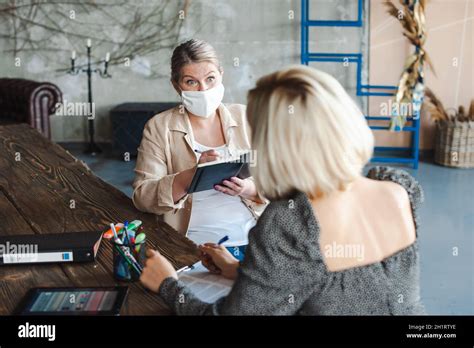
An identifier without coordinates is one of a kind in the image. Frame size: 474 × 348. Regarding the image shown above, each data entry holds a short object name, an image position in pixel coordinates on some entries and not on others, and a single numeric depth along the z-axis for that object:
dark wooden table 1.69
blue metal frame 6.12
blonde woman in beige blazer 2.50
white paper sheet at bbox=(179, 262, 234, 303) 1.65
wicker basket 5.93
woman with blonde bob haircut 1.31
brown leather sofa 5.87
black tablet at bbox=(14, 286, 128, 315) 1.52
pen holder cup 1.69
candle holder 6.66
